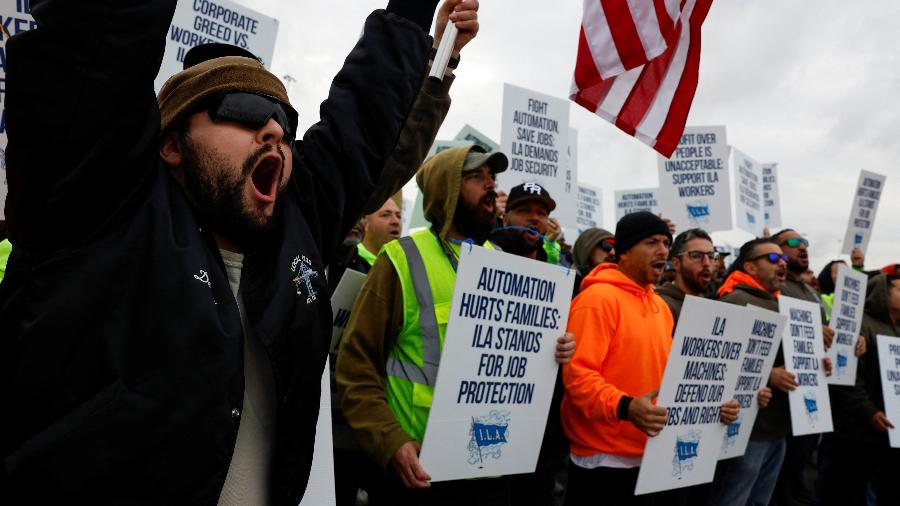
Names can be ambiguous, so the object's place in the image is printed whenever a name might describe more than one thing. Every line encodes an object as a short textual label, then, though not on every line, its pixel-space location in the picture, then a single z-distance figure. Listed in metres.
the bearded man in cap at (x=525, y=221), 4.26
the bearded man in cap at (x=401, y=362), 2.76
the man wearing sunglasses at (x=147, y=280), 1.05
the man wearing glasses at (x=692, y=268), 4.84
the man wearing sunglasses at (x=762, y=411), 4.57
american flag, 3.00
